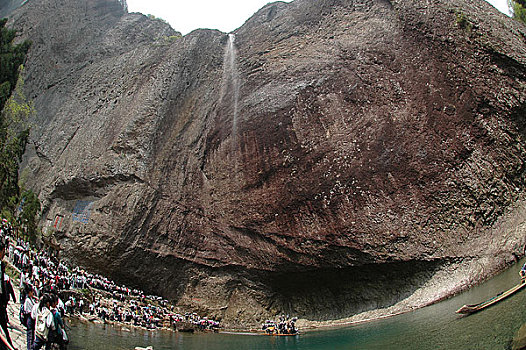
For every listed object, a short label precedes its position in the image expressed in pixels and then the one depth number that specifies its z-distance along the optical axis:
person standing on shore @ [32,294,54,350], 6.33
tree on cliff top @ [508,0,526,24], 27.92
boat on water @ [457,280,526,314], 12.49
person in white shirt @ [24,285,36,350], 6.51
